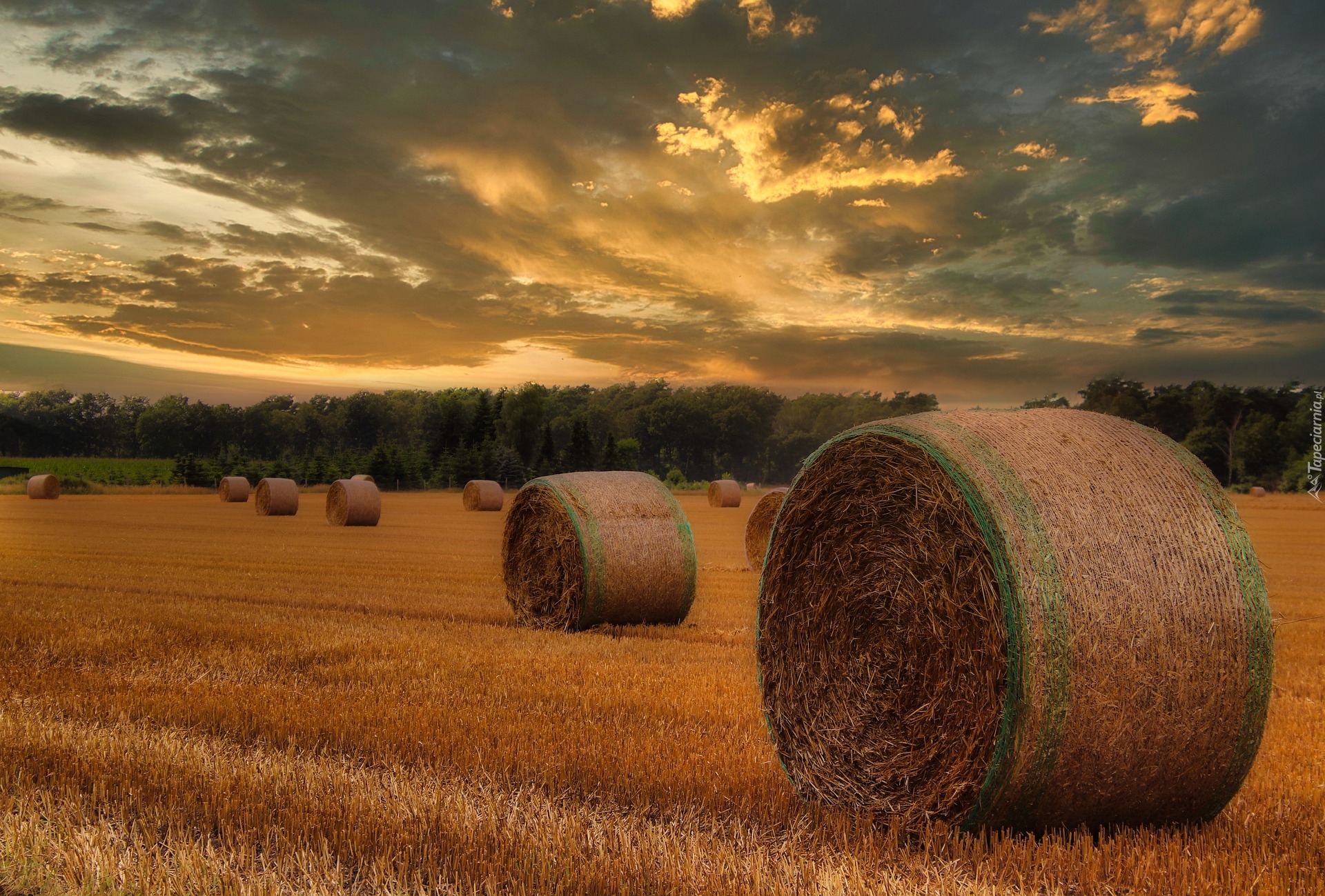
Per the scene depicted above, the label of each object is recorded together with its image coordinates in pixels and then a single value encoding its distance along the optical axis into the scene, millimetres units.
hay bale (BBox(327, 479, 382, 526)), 32156
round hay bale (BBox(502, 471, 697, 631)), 11688
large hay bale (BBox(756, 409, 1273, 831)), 4398
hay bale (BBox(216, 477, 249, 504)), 45375
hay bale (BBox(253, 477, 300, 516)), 36719
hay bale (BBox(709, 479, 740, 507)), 47594
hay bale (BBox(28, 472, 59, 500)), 46219
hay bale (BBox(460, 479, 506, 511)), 44250
